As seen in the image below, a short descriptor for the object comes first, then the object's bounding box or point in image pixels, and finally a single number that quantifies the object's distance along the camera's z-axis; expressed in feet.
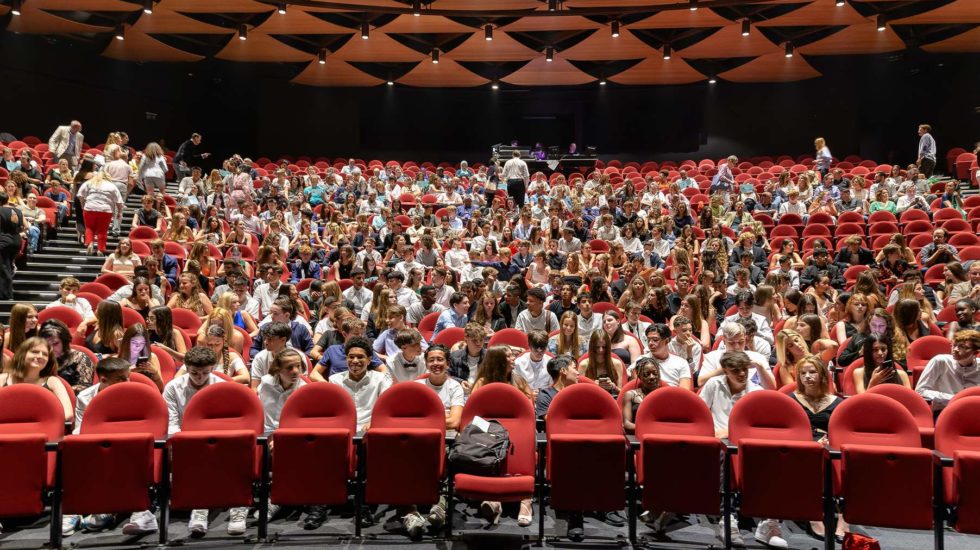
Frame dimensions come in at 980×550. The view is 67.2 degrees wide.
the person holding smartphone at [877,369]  15.62
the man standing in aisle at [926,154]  44.78
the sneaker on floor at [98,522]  13.97
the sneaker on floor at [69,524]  13.70
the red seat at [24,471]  12.61
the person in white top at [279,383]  15.26
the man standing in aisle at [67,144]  39.17
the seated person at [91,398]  13.78
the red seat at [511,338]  19.77
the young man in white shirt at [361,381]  15.70
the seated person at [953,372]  15.15
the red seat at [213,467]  13.24
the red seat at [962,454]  12.29
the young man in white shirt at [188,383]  14.80
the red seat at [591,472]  13.47
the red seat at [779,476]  12.75
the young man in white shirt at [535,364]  17.56
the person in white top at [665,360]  17.19
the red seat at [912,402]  14.25
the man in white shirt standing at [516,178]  44.57
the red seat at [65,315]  20.36
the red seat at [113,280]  24.77
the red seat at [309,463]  13.50
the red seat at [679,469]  13.16
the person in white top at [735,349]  16.40
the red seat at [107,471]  12.90
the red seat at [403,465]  13.58
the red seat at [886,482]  12.43
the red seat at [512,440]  13.03
